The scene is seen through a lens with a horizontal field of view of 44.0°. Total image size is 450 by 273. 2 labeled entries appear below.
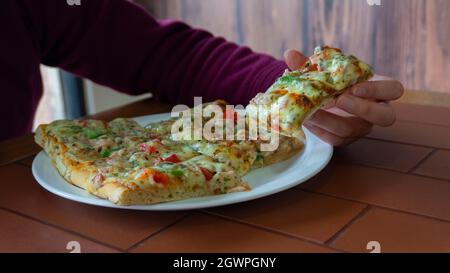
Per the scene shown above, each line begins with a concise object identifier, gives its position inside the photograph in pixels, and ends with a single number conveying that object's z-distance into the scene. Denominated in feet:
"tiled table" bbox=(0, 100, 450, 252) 2.01
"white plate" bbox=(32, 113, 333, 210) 2.13
